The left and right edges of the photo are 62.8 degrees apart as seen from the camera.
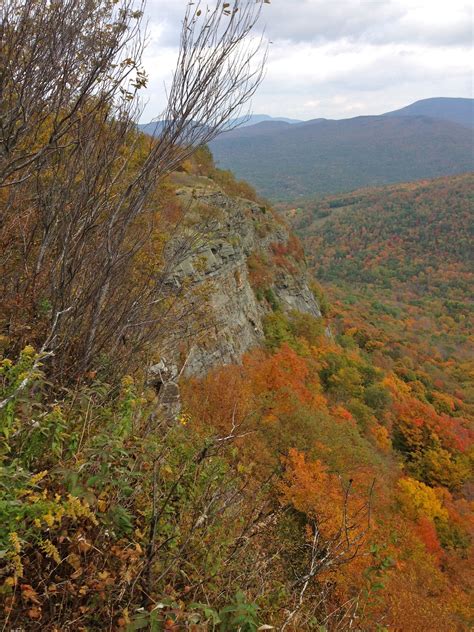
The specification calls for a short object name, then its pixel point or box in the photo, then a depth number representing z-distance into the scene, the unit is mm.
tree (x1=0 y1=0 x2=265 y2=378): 3465
